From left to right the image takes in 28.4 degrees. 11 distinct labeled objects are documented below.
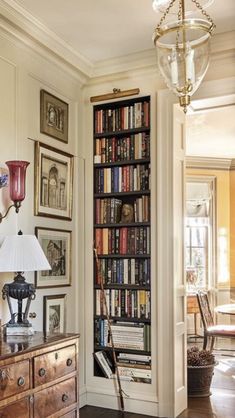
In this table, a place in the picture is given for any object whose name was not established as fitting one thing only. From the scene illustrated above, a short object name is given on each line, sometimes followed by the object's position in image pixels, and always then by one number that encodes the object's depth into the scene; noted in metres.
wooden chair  5.59
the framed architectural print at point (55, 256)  3.43
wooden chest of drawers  2.22
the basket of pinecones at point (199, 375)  4.16
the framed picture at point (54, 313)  3.46
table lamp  2.65
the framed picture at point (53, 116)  3.52
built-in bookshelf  3.74
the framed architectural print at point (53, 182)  3.43
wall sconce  2.89
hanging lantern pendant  2.16
